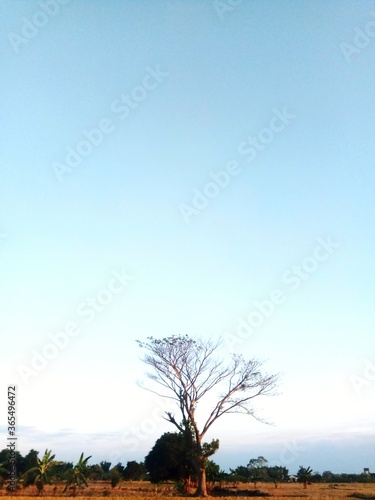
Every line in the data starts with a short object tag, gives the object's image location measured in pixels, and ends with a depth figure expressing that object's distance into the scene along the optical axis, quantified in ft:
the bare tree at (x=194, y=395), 121.80
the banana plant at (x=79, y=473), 153.48
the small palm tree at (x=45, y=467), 154.61
